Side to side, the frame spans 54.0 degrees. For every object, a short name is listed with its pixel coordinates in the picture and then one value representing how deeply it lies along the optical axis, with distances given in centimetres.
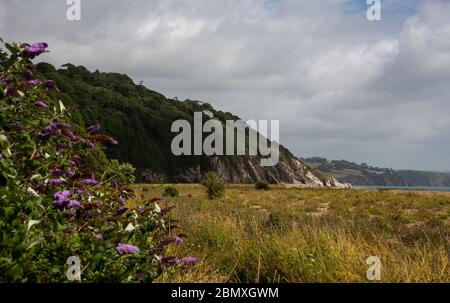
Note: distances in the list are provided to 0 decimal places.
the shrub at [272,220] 1098
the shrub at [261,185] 4653
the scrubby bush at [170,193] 3004
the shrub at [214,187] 2986
